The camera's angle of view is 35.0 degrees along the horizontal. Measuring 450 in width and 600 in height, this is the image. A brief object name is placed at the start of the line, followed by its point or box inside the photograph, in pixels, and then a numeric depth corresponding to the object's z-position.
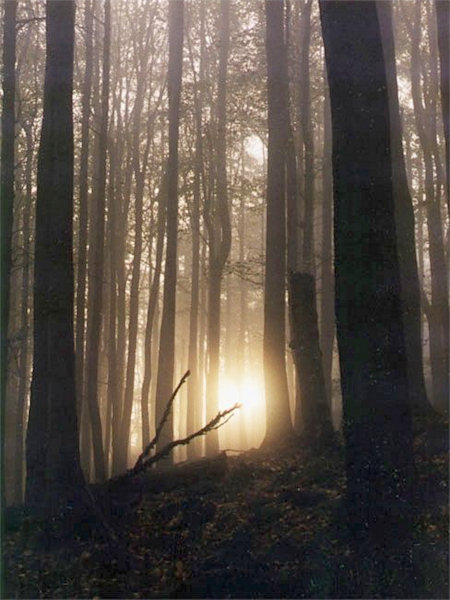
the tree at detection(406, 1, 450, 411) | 18.59
